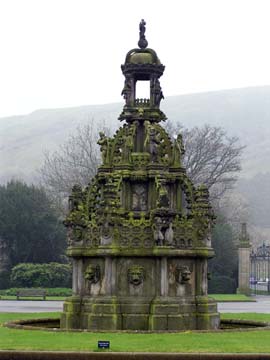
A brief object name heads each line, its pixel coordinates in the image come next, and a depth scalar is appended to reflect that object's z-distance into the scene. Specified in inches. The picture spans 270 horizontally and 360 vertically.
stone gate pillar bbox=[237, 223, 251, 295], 2387.3
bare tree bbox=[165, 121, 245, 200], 2559.1
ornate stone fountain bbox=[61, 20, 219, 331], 907.4
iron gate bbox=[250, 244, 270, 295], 2495.7
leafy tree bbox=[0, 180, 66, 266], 2608.3
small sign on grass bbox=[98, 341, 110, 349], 694.5
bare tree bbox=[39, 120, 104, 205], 2560.3
